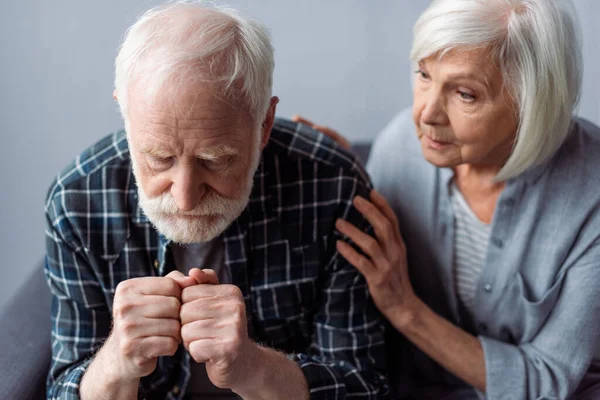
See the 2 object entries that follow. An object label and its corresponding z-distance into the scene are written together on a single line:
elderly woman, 1.52
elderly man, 1.30
